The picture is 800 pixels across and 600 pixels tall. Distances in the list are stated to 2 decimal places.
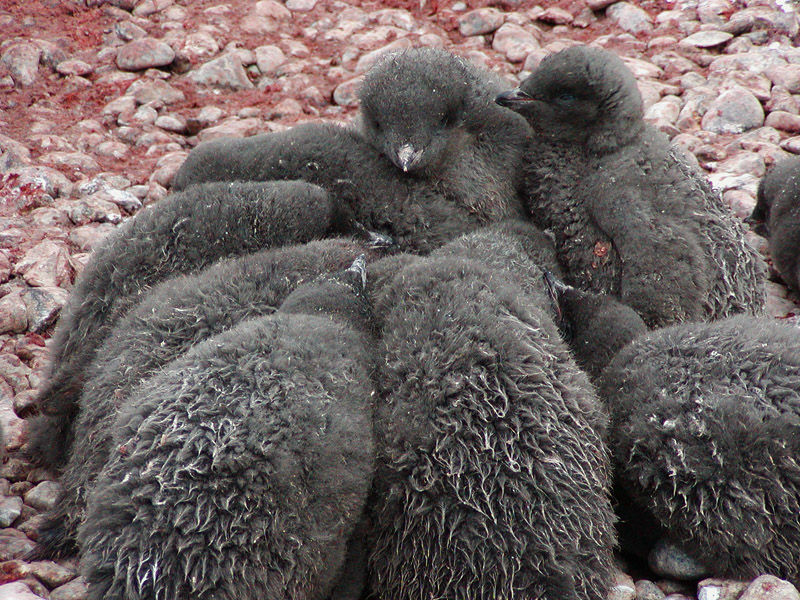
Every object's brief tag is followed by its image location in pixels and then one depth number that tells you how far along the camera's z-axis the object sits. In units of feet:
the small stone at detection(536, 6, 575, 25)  57.36
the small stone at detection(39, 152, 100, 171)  45.39
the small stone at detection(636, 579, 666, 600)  24.61
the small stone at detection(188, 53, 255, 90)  53.16
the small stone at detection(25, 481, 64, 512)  29.32
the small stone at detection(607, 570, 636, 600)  23.98
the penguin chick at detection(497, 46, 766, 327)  32.42
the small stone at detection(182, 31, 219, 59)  53.98
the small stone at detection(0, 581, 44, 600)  22.89
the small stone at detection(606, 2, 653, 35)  56.80
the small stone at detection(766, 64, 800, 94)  50.78
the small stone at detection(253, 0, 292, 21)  57.82
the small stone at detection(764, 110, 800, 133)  48.37
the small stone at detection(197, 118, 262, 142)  48.26
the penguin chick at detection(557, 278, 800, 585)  23.56
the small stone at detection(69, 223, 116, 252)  40.98
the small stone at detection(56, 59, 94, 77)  51.70
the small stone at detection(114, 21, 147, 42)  54.44
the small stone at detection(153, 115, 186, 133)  49.67
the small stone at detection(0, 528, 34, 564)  26.61
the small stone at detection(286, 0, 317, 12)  59.16
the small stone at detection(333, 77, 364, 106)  52.19
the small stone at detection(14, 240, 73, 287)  38.37
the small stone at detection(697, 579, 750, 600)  23.54
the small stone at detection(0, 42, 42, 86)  50.57
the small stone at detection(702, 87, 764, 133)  48.85
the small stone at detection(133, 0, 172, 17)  56.29
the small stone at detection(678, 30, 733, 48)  54.70
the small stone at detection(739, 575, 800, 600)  22.38
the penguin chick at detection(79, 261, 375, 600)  19.83
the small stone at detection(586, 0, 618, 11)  57.91
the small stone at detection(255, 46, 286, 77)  54.80
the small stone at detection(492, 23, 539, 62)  54.60
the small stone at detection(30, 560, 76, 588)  25.20
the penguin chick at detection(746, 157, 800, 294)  39.83
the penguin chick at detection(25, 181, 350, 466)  30.63
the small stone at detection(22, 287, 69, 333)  37.17
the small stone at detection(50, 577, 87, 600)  24.31
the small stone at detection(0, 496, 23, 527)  28.30
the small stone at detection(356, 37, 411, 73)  53.72
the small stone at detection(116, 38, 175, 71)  52.75
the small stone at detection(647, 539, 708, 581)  24.75
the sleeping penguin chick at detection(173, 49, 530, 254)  35.19
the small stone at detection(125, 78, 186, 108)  51.13
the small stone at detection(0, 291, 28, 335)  36.60
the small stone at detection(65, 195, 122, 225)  42.55
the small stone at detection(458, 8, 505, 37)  57.06
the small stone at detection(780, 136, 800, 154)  46.65
